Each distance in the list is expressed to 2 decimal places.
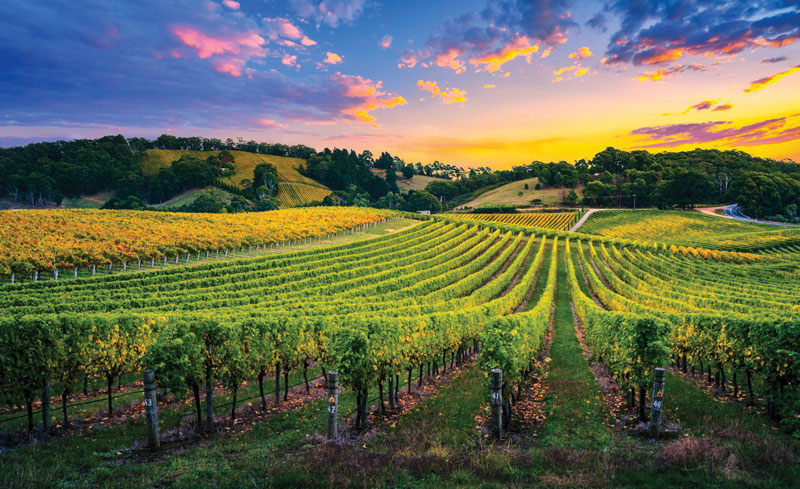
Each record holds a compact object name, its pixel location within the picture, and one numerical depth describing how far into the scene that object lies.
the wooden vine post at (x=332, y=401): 10.19
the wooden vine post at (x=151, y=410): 9.79
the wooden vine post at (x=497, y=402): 10.34
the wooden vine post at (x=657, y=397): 10.08
